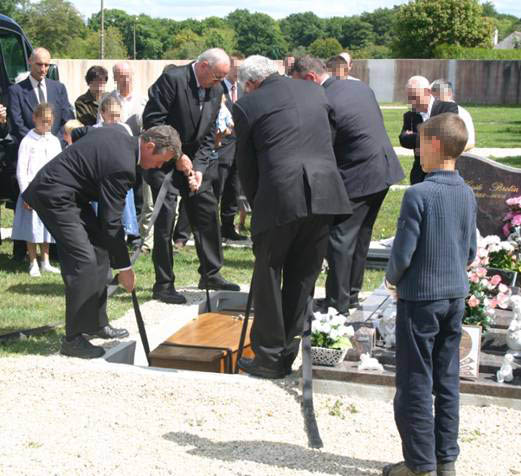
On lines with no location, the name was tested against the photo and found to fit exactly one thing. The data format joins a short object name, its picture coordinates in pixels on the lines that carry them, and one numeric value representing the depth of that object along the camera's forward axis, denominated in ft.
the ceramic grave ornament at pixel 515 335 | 18.99
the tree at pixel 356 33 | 413.59
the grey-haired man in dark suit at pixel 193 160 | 25.22
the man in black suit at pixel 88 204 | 20.08
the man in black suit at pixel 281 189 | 18.38
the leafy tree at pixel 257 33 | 396.22
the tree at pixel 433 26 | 205.77
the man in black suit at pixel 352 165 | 23.25
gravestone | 28.30
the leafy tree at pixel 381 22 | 415.03
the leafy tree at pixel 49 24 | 199.11
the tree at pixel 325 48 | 276.04
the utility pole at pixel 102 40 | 183.62
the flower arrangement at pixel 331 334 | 18.92
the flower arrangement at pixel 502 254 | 24.95
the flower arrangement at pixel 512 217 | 27.38
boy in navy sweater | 13.29
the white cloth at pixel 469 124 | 26.97
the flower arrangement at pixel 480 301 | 20.51
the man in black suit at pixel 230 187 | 34.50
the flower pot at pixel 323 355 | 18.78
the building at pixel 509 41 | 260.13
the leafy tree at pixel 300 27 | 437.17
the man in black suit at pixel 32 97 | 32.04
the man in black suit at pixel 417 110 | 27.45
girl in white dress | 29.35
